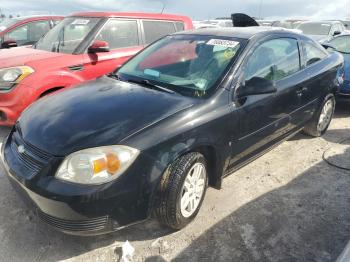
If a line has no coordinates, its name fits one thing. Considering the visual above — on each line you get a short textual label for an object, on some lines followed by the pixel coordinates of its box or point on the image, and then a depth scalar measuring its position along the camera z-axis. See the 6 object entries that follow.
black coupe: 2.31
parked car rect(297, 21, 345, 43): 11.31
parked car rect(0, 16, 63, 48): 7.14
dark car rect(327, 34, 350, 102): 5.91
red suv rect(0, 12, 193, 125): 4.27
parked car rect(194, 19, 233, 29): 17.02
